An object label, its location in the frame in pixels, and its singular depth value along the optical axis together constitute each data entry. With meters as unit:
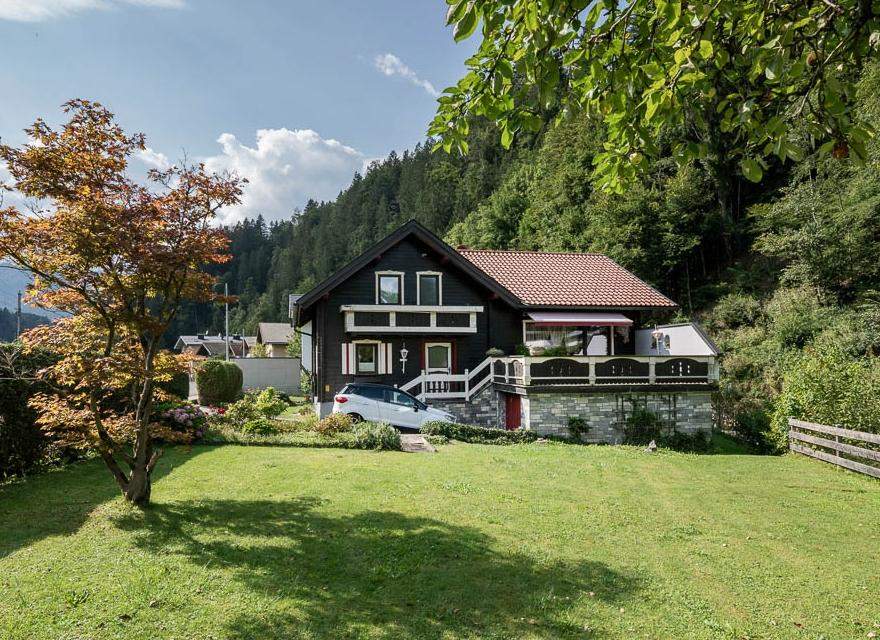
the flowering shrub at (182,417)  12.95
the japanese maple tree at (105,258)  6.62
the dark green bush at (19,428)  8.94
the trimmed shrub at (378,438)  13.16
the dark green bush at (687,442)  17.30
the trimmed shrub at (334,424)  14.14
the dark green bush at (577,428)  16.77
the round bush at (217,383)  25.64
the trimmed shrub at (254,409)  15.03
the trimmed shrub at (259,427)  13.97
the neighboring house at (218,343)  68.62
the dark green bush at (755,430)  17.30
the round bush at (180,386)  21.19
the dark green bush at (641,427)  17.19
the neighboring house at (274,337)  54.50
